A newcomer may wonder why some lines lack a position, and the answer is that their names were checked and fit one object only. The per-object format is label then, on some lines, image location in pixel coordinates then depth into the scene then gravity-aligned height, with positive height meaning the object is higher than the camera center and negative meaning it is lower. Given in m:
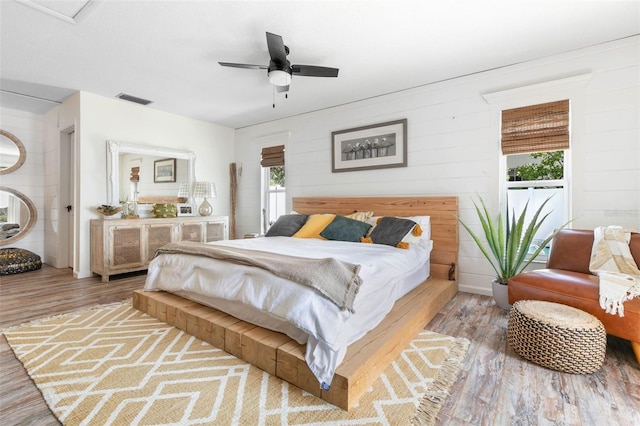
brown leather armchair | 1.91 -0.56
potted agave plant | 2.85 -0.40
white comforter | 1.62 -0.57
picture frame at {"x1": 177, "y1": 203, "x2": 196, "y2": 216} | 5.17 +0.00
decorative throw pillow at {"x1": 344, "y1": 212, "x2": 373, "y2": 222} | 3.84 -0.10
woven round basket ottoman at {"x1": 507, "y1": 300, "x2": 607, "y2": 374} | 1.82 -0.81
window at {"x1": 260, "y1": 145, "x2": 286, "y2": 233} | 5.30 +0.44
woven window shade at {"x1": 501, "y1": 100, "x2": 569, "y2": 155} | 3.01 +0.83
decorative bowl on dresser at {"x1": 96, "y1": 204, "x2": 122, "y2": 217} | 4.17 -0.01
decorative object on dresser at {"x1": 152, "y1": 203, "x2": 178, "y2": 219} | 4.74 -0.01
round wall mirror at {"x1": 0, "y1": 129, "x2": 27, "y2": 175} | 4.61 +0.88
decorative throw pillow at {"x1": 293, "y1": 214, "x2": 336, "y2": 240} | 3.75 -0.22
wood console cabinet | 3.98 -0.43
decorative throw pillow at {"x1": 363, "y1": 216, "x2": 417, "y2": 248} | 3.16 -0.24
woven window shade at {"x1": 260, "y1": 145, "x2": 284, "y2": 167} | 5.23 +0.93
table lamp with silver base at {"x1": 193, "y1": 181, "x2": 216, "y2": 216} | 5.25 +0.28
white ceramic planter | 2.89 -0.84
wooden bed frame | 1.63 -0.83
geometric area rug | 1.48 -1.00
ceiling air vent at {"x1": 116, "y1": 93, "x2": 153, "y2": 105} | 4.18 +1.58
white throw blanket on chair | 1.94 -0.47
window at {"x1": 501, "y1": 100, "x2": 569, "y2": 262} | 3.04 +0.52
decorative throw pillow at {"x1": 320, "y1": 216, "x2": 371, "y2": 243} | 3.45 -0.25
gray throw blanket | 1.69 -0.38
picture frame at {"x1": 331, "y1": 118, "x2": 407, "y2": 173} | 3.99 +0.86
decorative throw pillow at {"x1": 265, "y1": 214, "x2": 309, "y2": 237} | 3.97 -0.22
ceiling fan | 2.54 +1.26
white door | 4.70 +0.04
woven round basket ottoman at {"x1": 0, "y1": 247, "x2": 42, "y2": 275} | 4.27 -0.75
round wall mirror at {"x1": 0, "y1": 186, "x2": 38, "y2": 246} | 4.68 -0.09
